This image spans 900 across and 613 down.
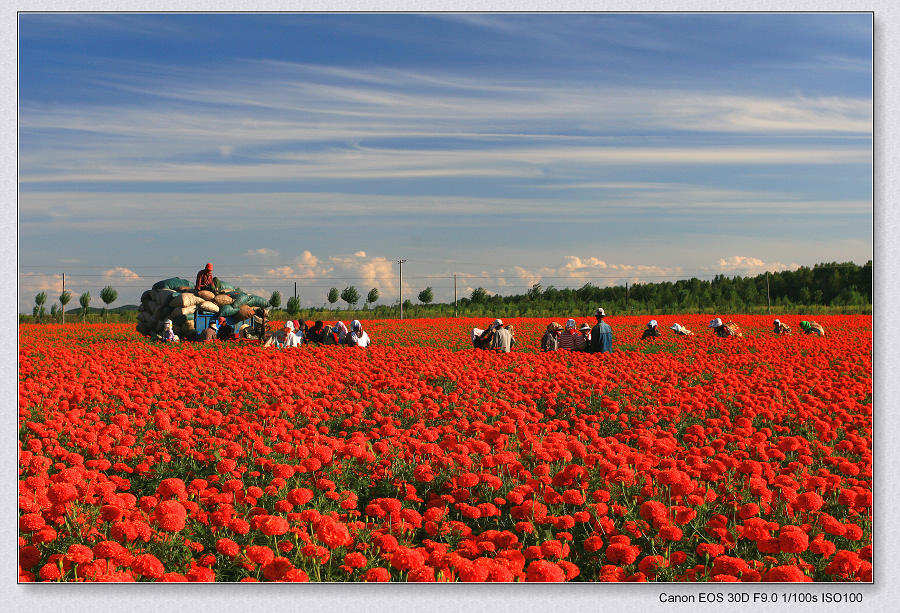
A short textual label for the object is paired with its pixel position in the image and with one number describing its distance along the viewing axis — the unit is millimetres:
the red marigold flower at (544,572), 3107
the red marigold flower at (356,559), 3303
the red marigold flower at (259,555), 3156
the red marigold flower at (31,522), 3824
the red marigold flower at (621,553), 3463
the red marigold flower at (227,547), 3426
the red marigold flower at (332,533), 3422
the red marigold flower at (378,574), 3219
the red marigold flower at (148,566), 3221
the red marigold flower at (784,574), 3193
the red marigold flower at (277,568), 3090
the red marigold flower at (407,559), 3186
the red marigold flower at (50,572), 3369
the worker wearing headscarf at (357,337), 16109
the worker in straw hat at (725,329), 19141
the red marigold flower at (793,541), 3361
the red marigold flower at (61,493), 3762
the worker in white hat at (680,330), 20391
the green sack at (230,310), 19100
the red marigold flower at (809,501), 3859
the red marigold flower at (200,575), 3271
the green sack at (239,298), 19250
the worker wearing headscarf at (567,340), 14719
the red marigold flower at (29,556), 3791
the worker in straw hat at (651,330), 19302
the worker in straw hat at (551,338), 14844
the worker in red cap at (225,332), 18297
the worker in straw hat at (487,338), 14758
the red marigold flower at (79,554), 3193
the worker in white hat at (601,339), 13703
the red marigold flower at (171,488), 3822
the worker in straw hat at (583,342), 14414
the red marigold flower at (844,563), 3418
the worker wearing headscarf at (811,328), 19094
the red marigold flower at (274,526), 3306
